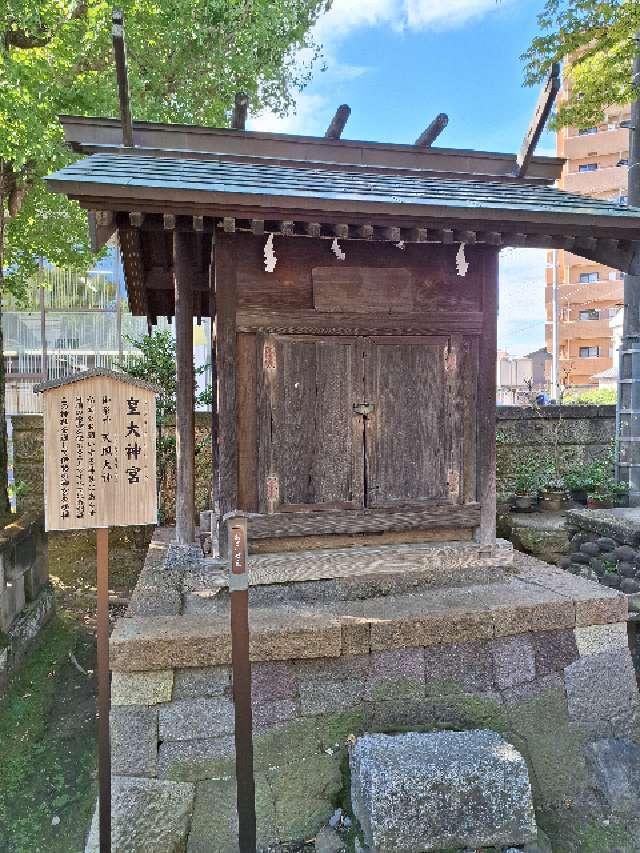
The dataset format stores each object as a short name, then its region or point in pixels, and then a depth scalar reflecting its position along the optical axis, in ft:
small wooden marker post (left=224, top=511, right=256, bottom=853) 10.53
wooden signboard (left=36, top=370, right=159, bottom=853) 10.59
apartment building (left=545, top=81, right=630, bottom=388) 116.88
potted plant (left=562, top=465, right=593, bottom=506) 30.04
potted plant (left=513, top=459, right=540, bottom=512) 30.19
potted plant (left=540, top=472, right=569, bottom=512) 30.27
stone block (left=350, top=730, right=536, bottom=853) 10.81
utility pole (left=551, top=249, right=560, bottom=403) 85.97
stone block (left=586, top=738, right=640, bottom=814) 13.19
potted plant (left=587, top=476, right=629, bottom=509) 28.23
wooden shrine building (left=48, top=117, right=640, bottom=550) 14.85
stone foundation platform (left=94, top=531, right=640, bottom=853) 12.32
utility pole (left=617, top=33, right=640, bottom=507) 28.30
